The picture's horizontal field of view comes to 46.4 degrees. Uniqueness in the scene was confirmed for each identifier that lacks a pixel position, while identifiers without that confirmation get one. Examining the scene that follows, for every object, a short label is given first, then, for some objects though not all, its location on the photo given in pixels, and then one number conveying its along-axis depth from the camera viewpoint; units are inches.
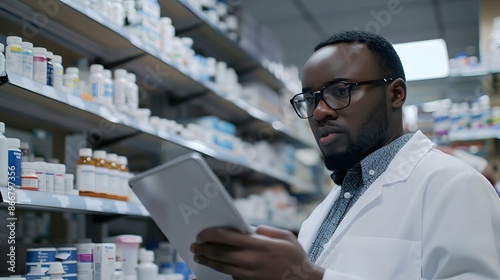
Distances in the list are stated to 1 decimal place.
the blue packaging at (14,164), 78.7
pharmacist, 48.5
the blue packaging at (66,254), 87.1
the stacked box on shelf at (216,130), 149.8
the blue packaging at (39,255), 83.0
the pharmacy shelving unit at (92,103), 91.4
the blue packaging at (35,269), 82.1
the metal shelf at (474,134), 181.5
